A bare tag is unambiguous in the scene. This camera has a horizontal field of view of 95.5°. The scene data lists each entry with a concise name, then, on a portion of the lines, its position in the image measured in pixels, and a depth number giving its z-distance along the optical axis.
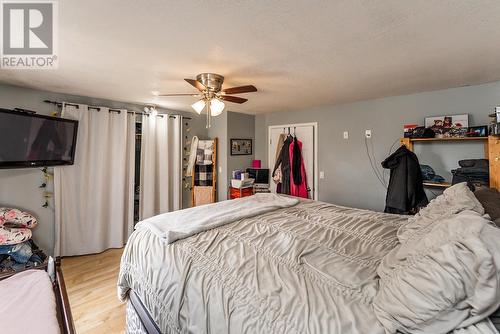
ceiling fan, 2.08
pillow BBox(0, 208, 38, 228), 2.39
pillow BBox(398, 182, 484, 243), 1.20
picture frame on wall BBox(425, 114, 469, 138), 2.41
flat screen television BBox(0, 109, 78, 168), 2.31
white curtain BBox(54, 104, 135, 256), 2.91
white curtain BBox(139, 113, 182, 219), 3.55
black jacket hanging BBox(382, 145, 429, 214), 2.50
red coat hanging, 3.86
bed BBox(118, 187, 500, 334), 0.75
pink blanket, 0.88
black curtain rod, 2.82
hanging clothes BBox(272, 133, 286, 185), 4.03
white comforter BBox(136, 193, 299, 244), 1.64
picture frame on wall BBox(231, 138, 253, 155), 4.11
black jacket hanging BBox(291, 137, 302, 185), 3.89
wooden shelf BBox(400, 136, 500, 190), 2.09
